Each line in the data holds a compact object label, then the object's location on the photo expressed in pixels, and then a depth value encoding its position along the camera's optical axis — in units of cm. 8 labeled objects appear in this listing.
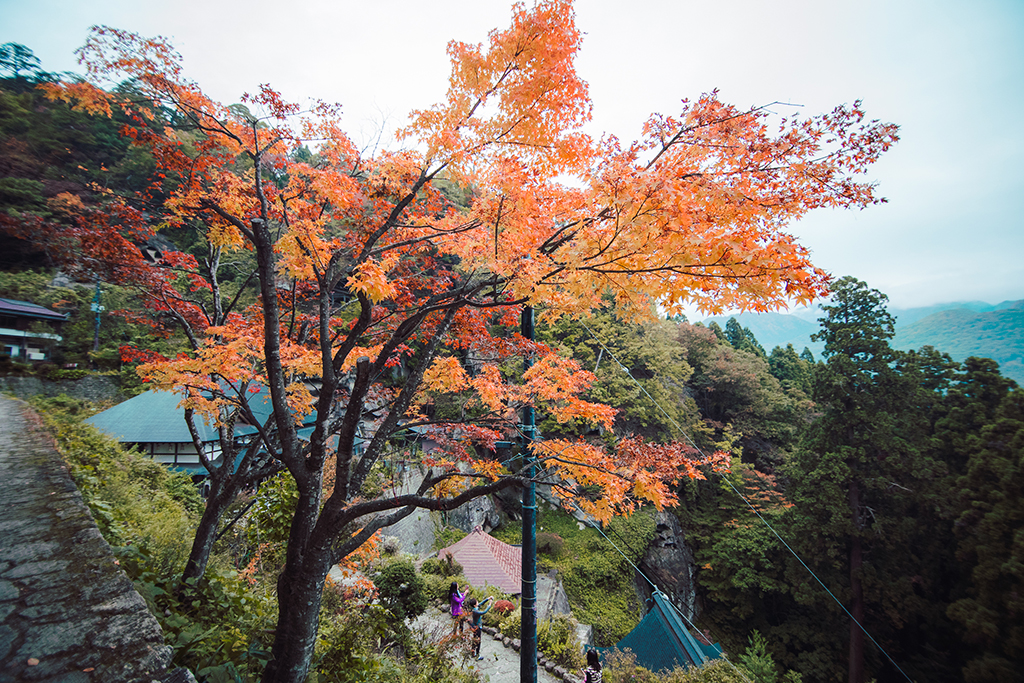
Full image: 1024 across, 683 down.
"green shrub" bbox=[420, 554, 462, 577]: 1052
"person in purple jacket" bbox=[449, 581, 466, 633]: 735
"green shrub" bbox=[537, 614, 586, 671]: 742
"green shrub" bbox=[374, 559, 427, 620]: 656
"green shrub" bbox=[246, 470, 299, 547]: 562
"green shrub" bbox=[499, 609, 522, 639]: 805
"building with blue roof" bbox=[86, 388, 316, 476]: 1080
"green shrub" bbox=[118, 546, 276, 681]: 258
